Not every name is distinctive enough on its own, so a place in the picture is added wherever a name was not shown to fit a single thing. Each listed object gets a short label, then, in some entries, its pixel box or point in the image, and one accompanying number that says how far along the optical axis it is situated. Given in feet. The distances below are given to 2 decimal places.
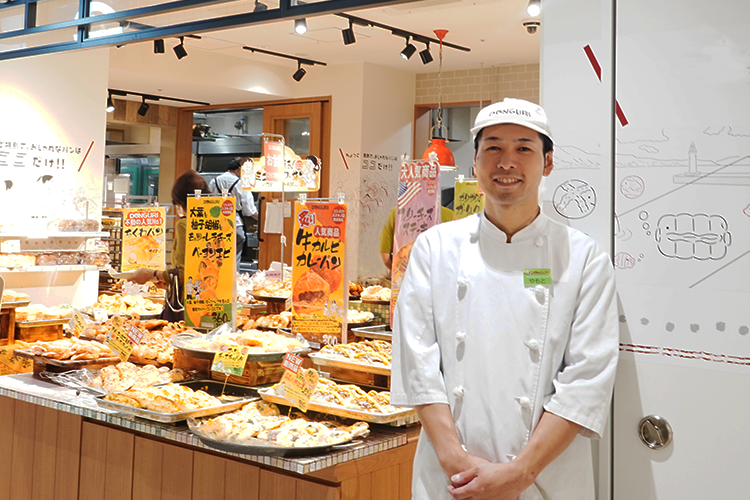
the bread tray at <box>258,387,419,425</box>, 8.71
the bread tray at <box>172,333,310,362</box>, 10.34
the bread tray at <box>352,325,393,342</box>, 13.12
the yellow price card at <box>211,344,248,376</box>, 10.14
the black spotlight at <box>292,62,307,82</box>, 29.91
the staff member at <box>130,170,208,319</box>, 16.02
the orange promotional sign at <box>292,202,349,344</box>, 11.39
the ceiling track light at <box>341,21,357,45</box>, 21.86
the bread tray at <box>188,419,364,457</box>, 7.82
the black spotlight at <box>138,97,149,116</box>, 33.88
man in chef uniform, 6.07
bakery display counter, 8.04
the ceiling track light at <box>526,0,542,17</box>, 21.51
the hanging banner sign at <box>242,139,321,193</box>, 23.06
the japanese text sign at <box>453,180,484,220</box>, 14.11
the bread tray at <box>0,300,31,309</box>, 15.79
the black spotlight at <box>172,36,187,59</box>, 23.58
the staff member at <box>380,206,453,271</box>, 20.24
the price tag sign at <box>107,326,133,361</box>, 11.34
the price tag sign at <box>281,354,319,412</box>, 8.76
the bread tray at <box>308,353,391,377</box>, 10.24
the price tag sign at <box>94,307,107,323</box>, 15.98
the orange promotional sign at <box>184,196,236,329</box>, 12.35
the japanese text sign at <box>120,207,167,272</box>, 15.39
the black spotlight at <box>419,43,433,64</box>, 25.52
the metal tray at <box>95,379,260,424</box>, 8.91
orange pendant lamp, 25.52
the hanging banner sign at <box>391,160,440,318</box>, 10.94
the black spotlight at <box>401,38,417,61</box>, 24.75
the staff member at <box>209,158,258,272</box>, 32.71
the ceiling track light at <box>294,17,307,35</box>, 22.06
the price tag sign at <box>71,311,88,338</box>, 13.96
